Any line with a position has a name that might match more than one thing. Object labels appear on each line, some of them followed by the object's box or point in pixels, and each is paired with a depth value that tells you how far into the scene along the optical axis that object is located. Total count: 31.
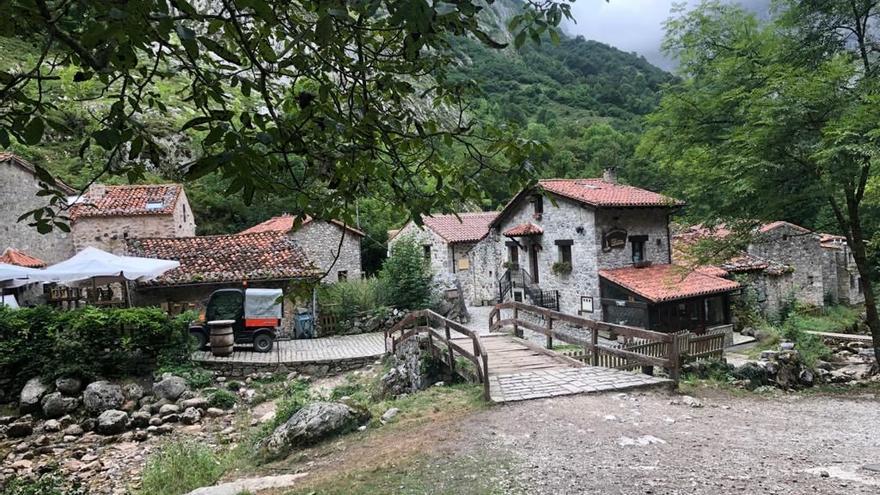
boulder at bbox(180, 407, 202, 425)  10.82
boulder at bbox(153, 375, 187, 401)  11.77
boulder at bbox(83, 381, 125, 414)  11.12
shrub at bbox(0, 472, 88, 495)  6.14
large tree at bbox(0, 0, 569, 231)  2.16
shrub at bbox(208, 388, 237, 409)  11.74
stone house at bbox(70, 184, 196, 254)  20.67
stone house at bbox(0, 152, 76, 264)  18.39
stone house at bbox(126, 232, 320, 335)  16.27
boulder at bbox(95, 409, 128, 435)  10.29
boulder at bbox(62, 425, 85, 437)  10.16
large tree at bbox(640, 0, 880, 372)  9.21
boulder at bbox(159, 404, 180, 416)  11.00
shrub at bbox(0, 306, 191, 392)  11.89
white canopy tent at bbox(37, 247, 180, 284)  12.73
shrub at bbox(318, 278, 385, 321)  19.41
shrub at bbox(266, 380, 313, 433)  8.61
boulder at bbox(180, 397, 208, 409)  11.36
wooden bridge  8.77
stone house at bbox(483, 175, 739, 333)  18.36
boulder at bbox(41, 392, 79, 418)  11.00
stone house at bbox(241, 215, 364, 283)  24.02
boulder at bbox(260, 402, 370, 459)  7.52
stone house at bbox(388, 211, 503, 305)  27.09
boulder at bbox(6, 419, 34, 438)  10.16
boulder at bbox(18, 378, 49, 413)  11.20
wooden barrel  14.28
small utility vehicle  15.03
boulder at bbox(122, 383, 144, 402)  11.70
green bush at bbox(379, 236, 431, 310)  20.47
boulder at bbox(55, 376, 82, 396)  11.58
